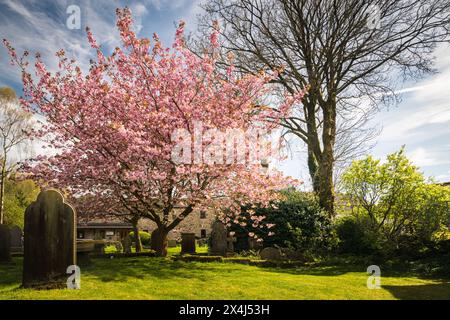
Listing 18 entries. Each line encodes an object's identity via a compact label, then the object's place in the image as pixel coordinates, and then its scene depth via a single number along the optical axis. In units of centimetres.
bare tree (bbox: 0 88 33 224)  2866
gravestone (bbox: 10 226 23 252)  2053
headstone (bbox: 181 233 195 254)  1561
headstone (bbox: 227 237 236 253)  1561
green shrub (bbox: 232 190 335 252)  1552
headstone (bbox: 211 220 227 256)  1441
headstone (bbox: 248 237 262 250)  1605
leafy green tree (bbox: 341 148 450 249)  1378
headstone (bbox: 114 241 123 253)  2185
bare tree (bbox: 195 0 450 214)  1686
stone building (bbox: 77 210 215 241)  4384
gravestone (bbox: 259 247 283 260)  1312
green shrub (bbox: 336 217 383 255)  1411
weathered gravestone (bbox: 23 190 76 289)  687
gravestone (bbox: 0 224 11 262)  1192
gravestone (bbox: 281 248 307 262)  1362
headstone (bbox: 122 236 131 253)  1717
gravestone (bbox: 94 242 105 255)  1568
